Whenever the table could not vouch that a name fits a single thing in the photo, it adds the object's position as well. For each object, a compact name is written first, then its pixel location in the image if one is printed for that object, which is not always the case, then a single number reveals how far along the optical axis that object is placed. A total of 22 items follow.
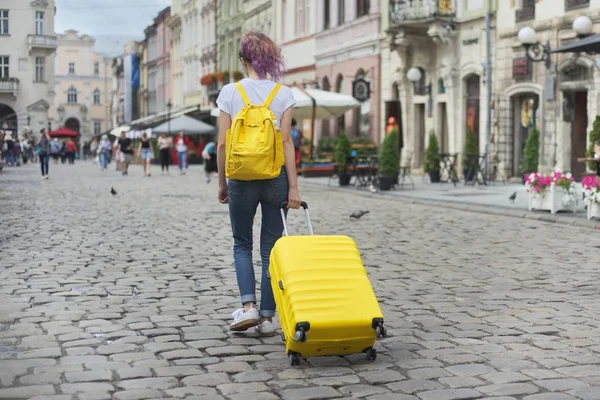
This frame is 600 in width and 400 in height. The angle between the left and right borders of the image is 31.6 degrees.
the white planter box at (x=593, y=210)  15.35
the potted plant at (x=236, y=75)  51.40
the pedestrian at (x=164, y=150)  41.34
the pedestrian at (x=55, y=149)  62.47
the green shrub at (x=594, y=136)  17.94
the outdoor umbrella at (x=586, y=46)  15.70
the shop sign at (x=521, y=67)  27.23
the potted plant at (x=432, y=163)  27.95
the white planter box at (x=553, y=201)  16.83
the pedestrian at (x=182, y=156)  39.78
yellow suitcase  5.53
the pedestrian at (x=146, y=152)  37.88
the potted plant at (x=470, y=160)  26.69
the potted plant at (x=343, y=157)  26.42
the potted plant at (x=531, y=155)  23.06
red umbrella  75.44
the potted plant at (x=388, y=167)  24.14
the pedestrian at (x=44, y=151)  34.62
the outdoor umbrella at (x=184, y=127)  48.94
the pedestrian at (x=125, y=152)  38.34
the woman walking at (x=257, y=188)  6.41
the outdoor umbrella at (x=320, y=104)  29.05
